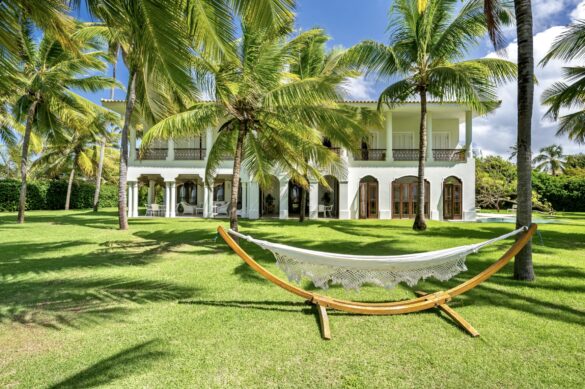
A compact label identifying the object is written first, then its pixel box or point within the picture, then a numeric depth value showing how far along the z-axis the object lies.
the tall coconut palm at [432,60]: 8.88
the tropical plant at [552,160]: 42.31
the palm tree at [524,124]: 4.80
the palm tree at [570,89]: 8.81
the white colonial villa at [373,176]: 16.30
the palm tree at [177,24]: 3.01
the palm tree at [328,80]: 7.16
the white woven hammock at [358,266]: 3.28
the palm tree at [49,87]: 12.02
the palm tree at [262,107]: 6.51
